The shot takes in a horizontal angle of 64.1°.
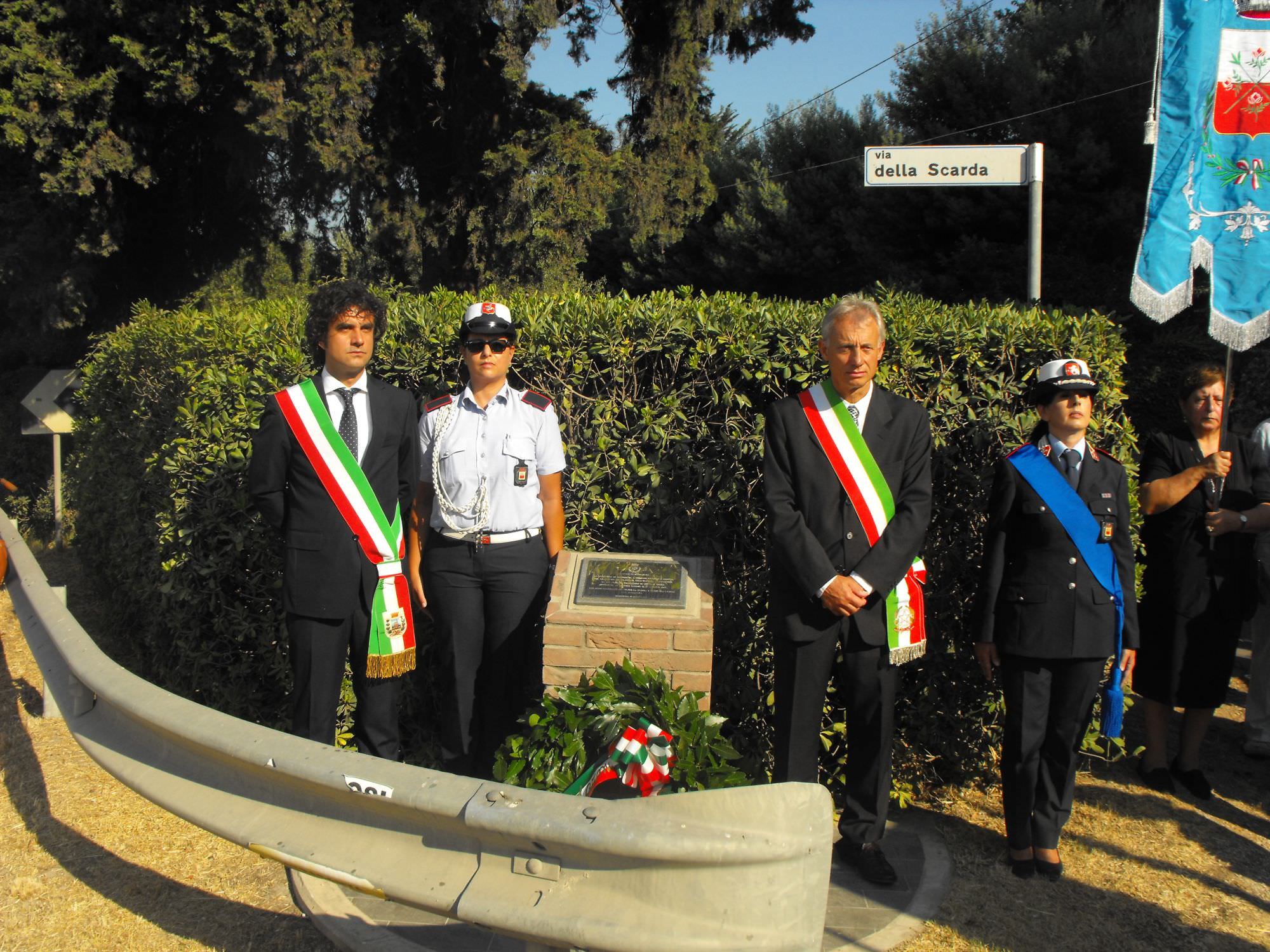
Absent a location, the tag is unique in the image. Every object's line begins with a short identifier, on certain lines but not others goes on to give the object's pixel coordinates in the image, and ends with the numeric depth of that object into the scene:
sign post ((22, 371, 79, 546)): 10.23
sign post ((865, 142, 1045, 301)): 5.21
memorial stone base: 3.54
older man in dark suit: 3.49
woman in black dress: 4.35
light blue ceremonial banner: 4.22
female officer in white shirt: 3.70
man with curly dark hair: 3.58
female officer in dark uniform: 3.61
